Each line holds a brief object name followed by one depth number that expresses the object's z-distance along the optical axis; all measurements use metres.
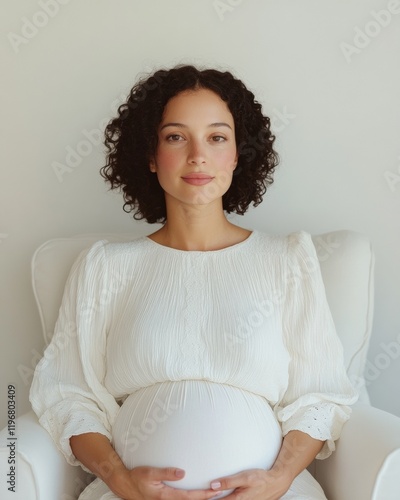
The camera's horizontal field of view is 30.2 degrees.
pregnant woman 1.55
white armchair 1.46
